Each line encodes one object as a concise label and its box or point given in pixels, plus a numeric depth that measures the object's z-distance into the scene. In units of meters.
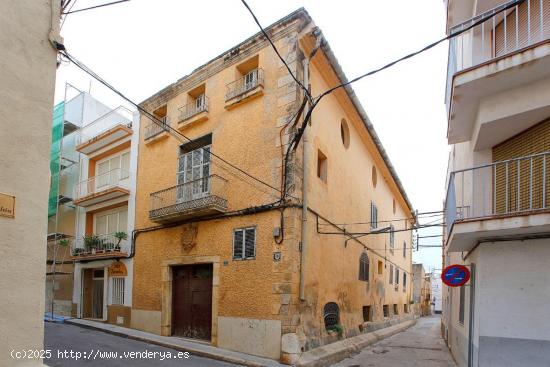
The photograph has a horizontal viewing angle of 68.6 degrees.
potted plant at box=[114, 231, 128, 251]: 14.45
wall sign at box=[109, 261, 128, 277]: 14.32
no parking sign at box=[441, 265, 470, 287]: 6.66
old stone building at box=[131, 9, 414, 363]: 9.67
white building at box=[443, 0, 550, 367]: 5.56
